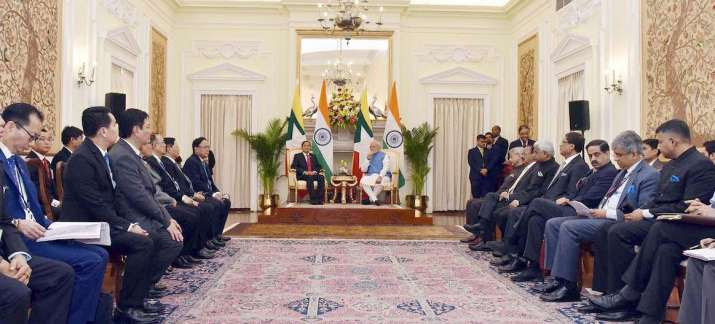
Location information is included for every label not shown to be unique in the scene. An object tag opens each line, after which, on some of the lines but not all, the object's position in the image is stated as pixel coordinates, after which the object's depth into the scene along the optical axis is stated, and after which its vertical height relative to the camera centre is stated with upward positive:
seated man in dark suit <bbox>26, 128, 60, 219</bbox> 4.66 -0.02
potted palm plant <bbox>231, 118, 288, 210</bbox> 12.30 +0.35
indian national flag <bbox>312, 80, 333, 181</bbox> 11.12 +0.48
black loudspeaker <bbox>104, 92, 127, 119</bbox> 8.56 +0.90
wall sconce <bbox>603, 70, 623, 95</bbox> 8.17 +1.11
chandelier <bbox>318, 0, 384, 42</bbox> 9.33 +2.55
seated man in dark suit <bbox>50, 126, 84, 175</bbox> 6.02 +0.27
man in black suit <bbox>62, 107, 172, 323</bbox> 3.85 -0.23
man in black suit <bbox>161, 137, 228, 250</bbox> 6.77 -0.36
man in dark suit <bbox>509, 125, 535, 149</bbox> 10.25 +0.56
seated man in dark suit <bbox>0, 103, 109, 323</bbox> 3.24 -0.28
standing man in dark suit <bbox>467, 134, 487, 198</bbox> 11.42 +0.09
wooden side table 11.15 -0.25
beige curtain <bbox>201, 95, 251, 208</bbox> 12.70 +0.69
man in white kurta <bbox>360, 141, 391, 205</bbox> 10.81 -0.08
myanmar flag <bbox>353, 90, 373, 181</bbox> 11.56 +0.61
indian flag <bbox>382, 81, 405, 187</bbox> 11.62 +0.73
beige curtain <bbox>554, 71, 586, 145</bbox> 9.59 +1.19
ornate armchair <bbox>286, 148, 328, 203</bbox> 11.06 -0.27
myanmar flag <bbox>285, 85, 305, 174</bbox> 11.74 +0.80
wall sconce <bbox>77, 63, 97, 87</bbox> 8.07 +1.16
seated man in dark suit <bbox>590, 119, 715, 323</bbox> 3.80 -0.39
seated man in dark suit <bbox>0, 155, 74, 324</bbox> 2.86 -0.50
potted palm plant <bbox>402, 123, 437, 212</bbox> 12.41 +0.30
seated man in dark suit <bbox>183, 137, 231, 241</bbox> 7.45 -0.03
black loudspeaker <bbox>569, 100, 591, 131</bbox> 8.87 +0.78
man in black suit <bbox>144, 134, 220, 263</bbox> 6.19 -0.36
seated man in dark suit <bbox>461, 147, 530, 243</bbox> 7.42 -0.15
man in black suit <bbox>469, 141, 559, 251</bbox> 6.38 -0.24
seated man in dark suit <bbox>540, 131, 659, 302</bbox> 4.71 -0.36
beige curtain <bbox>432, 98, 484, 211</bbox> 12.86 +0.57
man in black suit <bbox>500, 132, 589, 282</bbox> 5.50 -0.32
